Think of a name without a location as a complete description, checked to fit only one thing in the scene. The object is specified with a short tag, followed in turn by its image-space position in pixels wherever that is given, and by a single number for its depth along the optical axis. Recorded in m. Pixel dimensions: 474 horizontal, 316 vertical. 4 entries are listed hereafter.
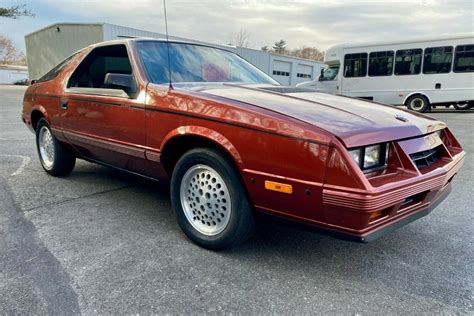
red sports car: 1.97
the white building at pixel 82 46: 23.55
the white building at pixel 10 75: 45.53
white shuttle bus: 13.04
